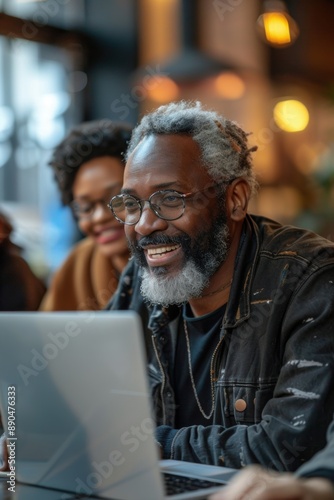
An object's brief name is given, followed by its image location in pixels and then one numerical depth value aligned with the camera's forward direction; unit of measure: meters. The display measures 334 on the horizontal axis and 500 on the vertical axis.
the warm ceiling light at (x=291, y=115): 10.67
